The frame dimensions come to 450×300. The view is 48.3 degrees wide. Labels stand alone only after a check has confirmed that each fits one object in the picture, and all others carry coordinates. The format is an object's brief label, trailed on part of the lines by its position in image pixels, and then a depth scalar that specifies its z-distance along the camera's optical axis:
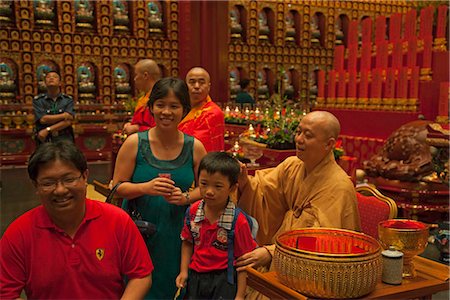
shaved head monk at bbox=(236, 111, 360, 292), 2.03
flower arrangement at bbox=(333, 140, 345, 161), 4.31
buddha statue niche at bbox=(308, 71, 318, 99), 11.74
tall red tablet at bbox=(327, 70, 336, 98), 8.09
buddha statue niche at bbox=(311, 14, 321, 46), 11.70
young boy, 1.93
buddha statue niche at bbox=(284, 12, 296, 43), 11.41
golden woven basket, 1.35
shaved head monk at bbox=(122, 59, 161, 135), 3.52
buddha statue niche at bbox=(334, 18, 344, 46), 11.99
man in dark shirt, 5.14
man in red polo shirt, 1.39
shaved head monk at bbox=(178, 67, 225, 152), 3.16
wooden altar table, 1.47
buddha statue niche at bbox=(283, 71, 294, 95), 11.51
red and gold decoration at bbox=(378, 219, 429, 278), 1.64
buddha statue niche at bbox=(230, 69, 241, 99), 10.98
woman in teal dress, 2.08
